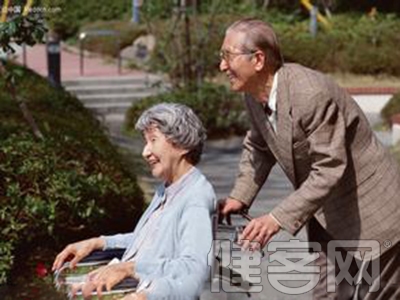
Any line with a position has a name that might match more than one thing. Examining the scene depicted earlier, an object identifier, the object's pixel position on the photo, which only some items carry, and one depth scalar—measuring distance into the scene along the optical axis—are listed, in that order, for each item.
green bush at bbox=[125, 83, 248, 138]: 13.09
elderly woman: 2.88
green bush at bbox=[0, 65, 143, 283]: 5.05
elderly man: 3.14
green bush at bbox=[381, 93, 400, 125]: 14.08
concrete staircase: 15.25
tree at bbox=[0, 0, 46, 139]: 5.80
